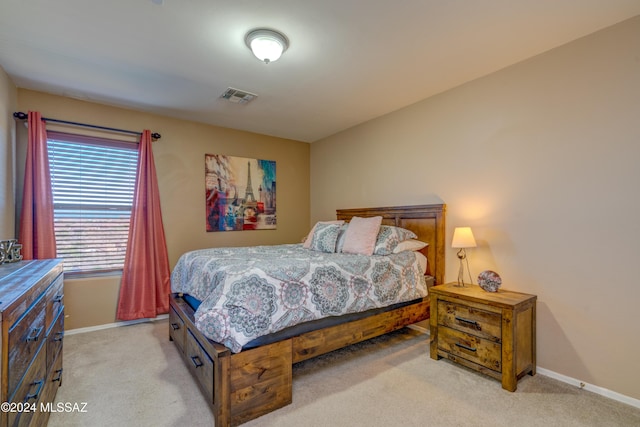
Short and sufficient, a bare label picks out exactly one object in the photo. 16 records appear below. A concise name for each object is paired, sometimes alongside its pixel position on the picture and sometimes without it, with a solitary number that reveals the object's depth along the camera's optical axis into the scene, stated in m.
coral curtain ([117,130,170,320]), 3.38
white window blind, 3.15
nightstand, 2.08
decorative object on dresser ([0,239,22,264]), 2.11
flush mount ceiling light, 2.06
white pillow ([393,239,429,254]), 2.97
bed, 1.71
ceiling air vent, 3.03
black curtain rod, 2.86
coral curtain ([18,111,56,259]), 2.83
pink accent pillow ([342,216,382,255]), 2.96
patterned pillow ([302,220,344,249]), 3.58
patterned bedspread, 1.78
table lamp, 2.54
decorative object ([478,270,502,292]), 2.40
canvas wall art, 4.06
